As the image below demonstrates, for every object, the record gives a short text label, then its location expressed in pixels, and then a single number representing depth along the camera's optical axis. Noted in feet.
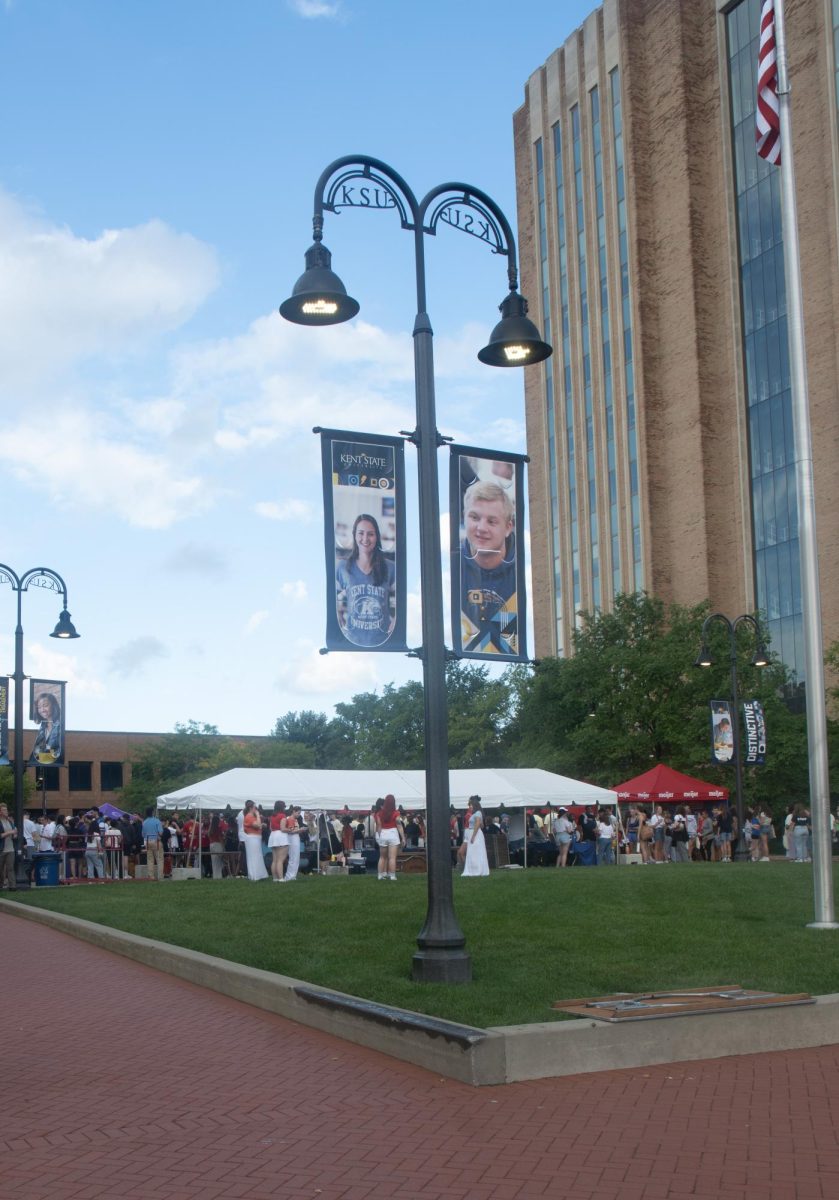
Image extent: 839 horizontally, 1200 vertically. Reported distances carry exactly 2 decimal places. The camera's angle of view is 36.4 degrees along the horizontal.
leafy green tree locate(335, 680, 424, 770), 288.71
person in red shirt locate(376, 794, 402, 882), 79.82
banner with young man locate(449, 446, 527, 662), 35.81
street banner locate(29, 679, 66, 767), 89.92
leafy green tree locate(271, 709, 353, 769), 344.08
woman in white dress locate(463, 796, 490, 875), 82.69
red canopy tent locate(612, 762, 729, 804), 124.26
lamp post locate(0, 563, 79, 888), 86.14
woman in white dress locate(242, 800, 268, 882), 83.51
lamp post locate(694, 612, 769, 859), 108.58
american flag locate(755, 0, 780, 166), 50.72
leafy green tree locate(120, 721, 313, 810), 287.28
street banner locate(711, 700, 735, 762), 105.29
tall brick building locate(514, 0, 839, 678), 191.72
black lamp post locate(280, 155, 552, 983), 33.22
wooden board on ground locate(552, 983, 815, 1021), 26.76
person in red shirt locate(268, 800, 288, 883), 82.43
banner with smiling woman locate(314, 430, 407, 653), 34.40
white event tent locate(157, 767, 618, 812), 104.63
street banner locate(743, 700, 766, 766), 106.11
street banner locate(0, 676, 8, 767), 97.02
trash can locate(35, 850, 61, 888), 90.48
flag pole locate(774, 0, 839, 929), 46.44
